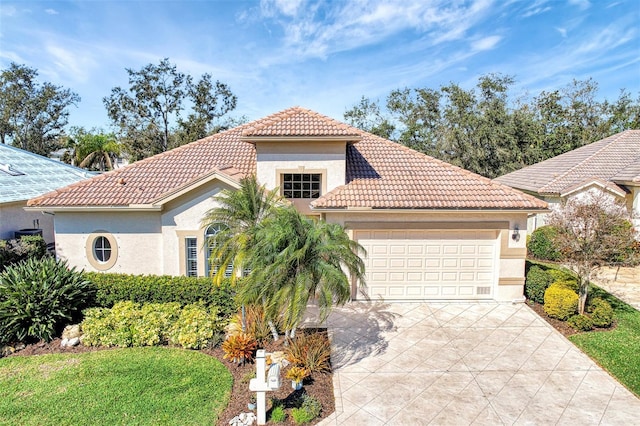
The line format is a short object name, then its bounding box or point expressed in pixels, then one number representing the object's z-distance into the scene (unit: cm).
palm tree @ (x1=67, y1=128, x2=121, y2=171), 4472
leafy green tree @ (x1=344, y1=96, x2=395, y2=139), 4325
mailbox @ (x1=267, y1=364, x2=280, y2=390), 704
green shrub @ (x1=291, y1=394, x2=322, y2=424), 714
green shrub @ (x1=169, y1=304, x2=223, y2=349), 1024
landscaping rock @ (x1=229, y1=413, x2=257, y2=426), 707
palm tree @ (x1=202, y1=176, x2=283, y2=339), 967
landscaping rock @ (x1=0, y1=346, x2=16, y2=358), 1024
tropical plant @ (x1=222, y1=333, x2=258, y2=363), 934
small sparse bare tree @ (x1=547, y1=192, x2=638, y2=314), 1121
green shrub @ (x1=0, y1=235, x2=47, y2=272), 1452
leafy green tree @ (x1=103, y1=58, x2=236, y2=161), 3984
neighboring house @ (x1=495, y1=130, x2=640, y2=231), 2017
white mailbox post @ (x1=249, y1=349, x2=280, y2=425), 703
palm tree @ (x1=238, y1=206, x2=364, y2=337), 787
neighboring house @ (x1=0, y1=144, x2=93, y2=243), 1717
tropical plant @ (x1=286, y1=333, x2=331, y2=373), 883
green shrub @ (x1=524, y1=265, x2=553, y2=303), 1326
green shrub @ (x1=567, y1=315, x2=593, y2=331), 1130
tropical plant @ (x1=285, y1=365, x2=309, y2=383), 806
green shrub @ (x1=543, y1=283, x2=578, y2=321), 1184
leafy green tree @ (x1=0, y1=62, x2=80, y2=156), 4562
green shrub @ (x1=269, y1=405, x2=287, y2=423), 711
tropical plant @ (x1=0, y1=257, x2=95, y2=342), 1035
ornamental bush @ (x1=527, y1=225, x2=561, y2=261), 1914
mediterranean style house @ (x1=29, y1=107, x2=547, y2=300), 1322
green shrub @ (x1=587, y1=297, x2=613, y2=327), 1148
